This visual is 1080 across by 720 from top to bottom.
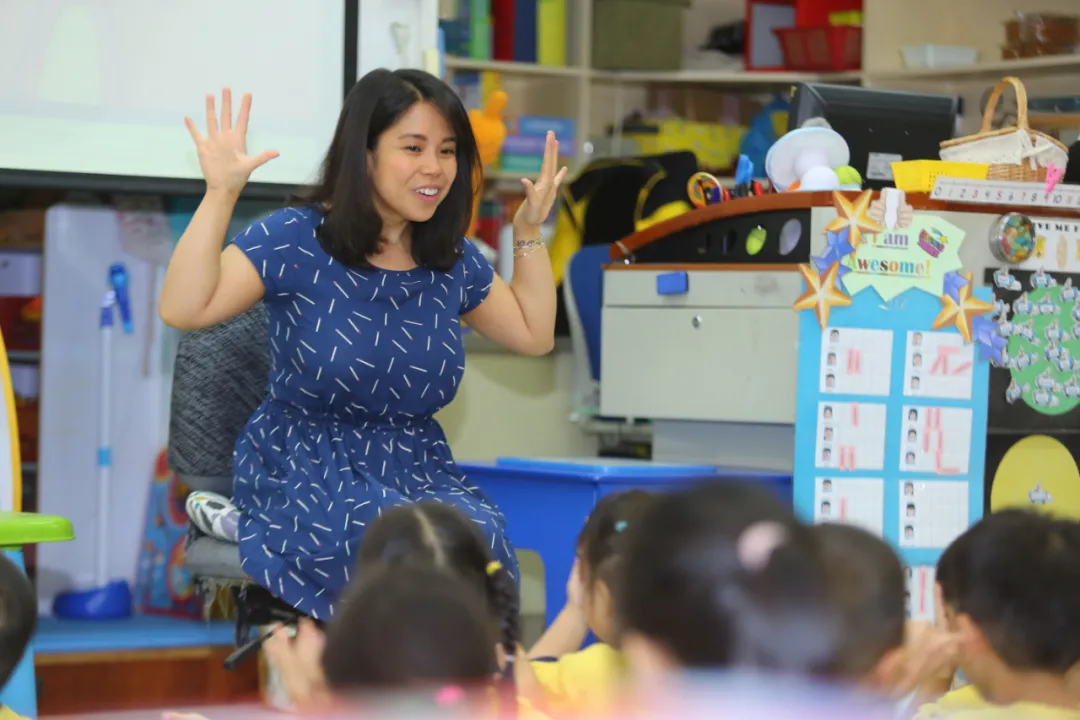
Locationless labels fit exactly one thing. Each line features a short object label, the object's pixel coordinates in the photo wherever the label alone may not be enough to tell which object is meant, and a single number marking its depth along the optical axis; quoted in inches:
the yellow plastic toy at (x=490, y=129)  234.0
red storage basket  335.9
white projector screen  207.2
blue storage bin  174.1
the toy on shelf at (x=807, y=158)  187.6
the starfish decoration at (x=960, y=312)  177.9
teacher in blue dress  146.7
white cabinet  179.6
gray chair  177.6
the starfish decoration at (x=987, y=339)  179.2
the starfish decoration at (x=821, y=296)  171.2
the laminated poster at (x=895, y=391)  171.3
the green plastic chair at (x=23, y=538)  138.9
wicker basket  184.7
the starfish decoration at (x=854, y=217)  172.7
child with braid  66.7
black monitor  199.8
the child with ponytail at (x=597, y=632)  107.0
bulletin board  182.4
